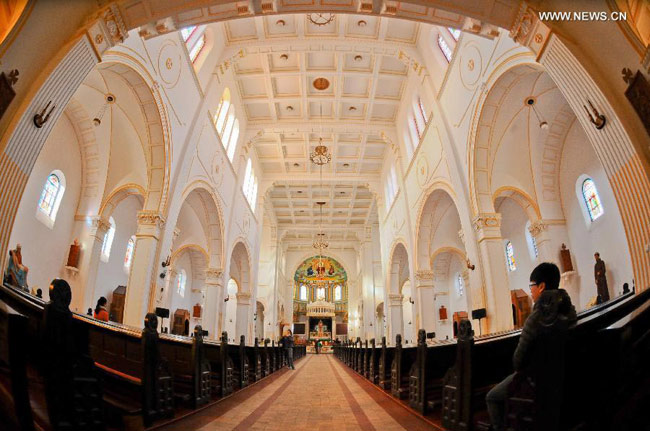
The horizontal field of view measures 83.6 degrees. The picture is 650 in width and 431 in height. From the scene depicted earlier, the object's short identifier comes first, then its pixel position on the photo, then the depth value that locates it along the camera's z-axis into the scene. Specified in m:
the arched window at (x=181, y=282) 21.36
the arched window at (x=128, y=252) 16.60
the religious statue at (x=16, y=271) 7.06
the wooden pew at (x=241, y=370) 6.52
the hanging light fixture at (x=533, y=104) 10.05
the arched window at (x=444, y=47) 12.31
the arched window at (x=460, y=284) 19.70
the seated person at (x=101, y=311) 6.38
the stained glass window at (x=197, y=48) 12.31
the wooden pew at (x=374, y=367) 7.53
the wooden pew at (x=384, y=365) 6.56
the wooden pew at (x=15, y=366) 1.86
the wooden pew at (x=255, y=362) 8.21
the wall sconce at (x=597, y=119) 5.44
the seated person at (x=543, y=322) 1.95
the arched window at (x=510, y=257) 15.17
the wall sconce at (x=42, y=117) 5.42
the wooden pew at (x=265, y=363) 9.51
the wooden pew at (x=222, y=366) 5.30
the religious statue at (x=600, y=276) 9.52
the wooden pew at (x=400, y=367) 5.20
